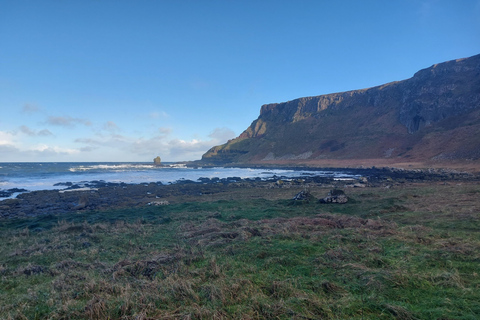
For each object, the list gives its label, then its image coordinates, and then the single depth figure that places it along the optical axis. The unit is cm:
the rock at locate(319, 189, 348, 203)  1633
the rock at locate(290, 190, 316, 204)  1697
